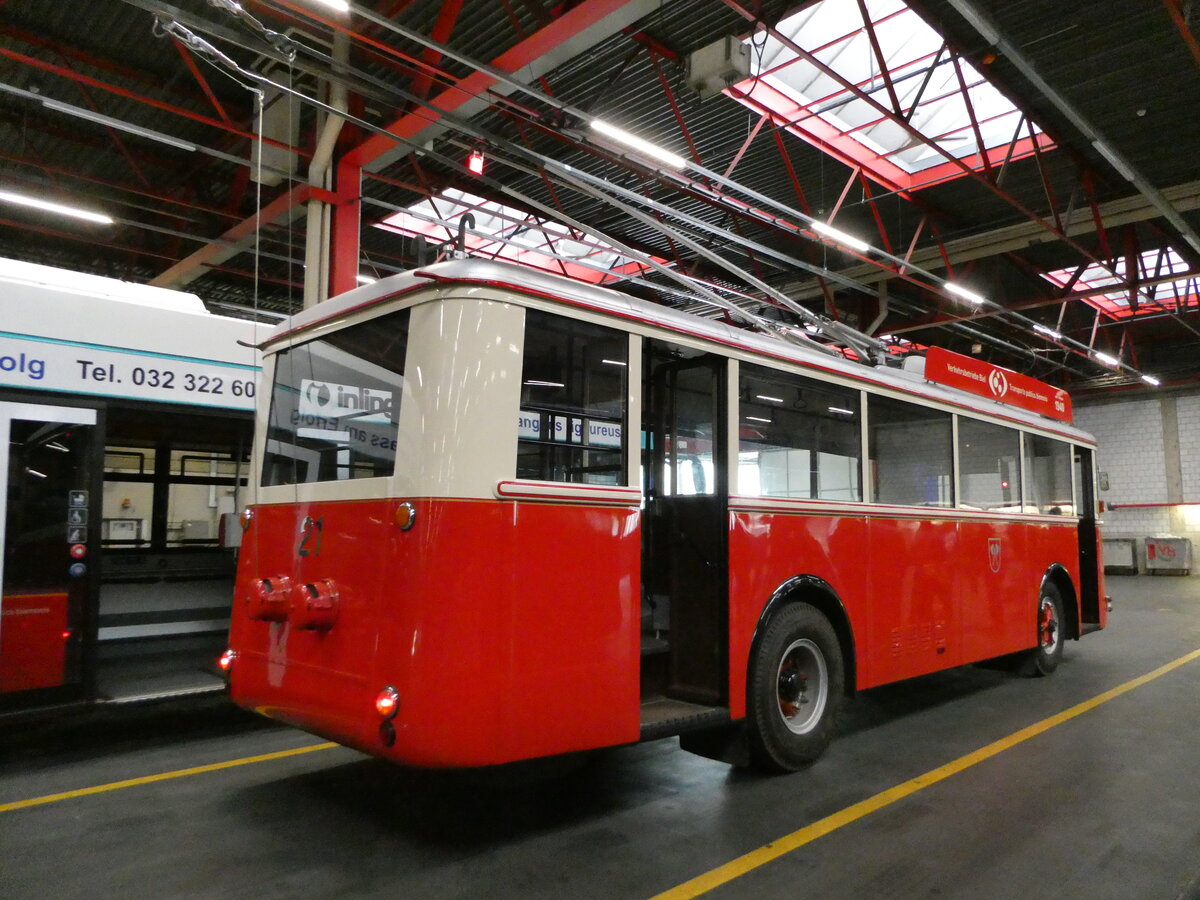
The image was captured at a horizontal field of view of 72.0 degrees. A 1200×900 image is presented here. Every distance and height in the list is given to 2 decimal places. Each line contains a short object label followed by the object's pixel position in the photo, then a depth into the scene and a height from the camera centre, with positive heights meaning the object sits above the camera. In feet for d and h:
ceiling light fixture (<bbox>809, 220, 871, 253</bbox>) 33.40 +12.09
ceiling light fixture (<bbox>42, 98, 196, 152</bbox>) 27.30 +13.62
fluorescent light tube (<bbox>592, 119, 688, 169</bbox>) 25.26 +11.82
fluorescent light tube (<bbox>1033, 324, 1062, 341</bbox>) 55.11 +13.23
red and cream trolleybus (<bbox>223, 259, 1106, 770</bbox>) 12.10 -0.10
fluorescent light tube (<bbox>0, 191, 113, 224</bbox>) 31.86 +12.54
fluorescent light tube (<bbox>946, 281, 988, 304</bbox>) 44.21 +12.77
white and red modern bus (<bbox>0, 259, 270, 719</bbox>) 17.62 +2.27
